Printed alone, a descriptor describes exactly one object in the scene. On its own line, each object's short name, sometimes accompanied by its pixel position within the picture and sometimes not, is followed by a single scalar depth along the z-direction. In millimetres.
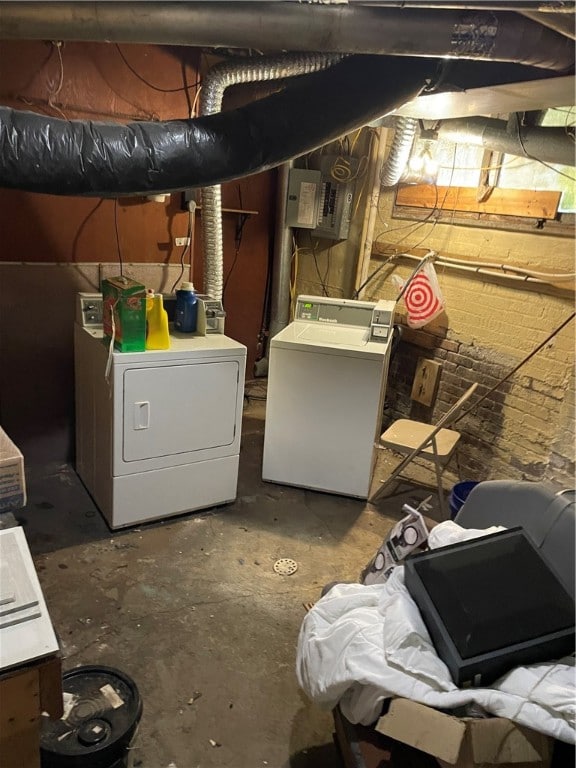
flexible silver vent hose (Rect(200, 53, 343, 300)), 2877
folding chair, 2951
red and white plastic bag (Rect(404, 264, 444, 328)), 3547
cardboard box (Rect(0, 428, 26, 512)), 1462
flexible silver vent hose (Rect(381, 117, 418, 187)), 2891
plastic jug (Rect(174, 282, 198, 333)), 2820
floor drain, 2481
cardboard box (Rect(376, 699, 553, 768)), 1101
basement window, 2865
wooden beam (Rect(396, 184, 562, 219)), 2943
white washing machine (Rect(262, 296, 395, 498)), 2885
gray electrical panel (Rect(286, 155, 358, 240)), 4031
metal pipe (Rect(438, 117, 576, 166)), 2543
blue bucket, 2615
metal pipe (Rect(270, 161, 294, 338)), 4211
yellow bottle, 2467
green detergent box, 2342
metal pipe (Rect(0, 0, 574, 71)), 1451
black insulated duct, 1677
